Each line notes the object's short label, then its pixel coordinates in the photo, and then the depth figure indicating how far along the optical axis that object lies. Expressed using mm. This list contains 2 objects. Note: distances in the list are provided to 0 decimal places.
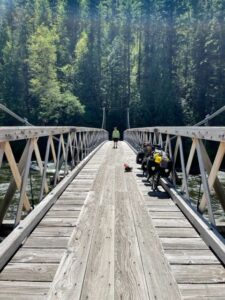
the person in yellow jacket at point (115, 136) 14508
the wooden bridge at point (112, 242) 2062
